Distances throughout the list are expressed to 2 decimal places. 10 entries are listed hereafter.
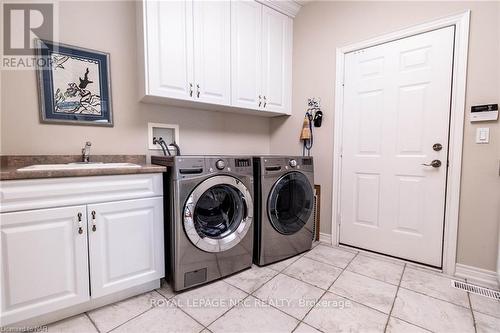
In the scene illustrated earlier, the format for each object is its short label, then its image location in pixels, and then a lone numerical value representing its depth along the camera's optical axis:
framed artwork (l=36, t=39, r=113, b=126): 1.62
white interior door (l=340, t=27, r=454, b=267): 1.83
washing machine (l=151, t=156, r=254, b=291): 1.53
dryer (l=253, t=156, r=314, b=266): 1.92
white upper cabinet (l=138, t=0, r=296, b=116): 1.74
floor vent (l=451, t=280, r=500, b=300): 1.55
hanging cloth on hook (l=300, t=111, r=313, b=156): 2.46
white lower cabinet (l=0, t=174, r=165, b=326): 1.15
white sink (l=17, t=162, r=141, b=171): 1.43
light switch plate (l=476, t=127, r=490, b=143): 1.63
